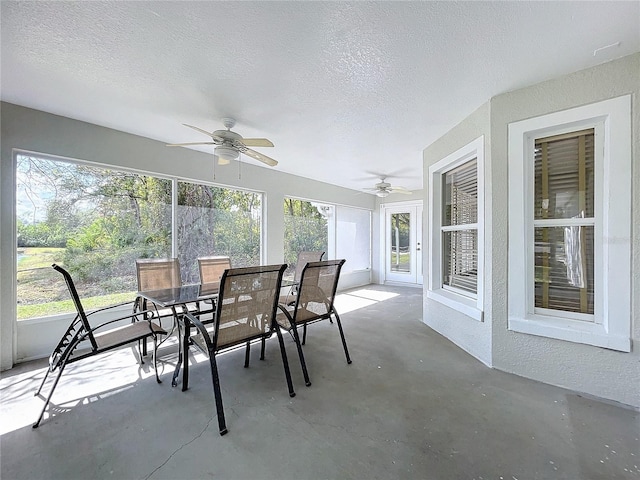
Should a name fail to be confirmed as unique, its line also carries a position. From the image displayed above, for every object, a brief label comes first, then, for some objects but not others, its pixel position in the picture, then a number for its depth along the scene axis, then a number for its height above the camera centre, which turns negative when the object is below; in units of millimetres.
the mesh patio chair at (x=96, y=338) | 1784 -781
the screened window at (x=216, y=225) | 3678 +225
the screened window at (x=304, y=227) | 5148 +250
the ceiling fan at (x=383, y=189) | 4918 +964
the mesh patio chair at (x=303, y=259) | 3754 -304
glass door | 6609 -148
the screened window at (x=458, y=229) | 2562 +107
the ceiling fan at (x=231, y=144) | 2480 +971
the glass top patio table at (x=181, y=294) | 2084 -504
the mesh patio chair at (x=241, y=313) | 1688 -542
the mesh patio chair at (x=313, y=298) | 2266 -569
